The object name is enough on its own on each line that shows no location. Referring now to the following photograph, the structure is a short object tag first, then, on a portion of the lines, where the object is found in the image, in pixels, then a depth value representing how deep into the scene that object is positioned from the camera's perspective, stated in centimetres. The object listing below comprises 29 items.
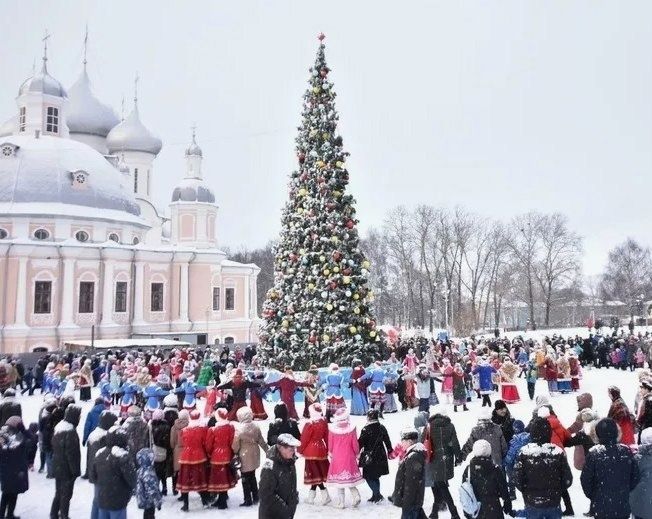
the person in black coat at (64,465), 817
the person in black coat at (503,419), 881
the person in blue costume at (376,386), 1562
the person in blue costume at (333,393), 1404
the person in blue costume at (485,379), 1636
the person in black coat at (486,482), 626
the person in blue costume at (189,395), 1489
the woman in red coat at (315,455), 907
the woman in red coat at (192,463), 880
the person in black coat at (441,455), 814
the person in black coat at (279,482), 596
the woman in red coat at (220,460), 883
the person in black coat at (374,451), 884
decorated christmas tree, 1912
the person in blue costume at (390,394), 1623
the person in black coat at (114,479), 695
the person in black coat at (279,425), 975
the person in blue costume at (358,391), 1589
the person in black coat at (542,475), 601
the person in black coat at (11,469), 832
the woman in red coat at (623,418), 926
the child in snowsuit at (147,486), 775
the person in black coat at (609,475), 608
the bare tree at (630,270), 7119
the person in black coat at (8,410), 1034
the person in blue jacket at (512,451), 798
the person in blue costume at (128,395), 1541
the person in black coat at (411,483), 721
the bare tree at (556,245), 5800
